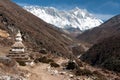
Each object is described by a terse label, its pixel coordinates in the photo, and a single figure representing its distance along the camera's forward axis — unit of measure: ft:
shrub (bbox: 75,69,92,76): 72.39
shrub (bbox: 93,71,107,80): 71.66
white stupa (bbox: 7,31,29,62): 80.78
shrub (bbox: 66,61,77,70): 80.22
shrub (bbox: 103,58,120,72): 191.95
